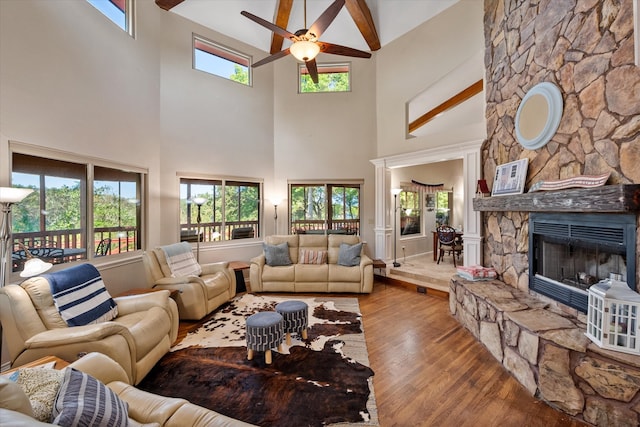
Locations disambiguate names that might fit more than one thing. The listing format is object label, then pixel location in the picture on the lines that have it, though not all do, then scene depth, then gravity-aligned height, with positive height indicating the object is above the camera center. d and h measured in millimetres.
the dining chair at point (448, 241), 5662 -600
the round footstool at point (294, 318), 2801 -1116
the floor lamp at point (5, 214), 2098 +7
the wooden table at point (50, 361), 1655 -955
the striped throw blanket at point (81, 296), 2147 -715
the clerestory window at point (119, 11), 3508 +2919
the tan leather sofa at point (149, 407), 1265 -998
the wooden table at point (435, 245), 6314 -773
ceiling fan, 2998 +2088
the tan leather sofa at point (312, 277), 4449 -1086
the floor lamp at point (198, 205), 4702 +153
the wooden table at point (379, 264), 5008 -979
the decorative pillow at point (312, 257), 4781 -791
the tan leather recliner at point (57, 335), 1851 -893
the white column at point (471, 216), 3920 -41
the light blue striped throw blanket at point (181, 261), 3740 -682
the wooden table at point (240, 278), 4602 -1127
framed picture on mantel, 3062 +435
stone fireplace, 1885 +230
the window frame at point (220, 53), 5146 +3395
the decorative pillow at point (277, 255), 4691 -738
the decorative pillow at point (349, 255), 4621 -733
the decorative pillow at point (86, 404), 1061 -809
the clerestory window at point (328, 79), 6125 +3163
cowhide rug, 1906 -1429
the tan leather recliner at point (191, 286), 3346 -962
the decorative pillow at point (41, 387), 1097 -781
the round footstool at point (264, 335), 2459 -1145
